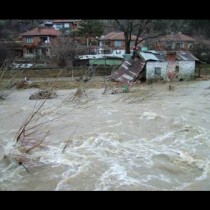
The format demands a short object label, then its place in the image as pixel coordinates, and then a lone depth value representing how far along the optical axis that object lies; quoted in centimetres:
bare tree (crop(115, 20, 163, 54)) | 3064
